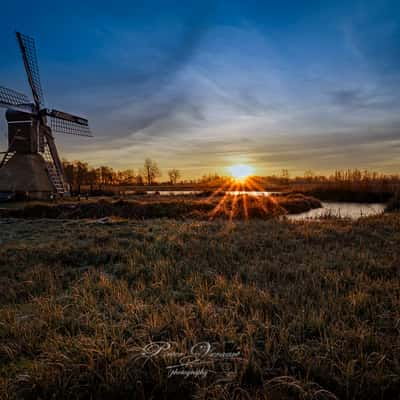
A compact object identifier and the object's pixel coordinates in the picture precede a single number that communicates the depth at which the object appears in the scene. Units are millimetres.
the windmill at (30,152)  22531
